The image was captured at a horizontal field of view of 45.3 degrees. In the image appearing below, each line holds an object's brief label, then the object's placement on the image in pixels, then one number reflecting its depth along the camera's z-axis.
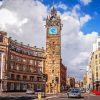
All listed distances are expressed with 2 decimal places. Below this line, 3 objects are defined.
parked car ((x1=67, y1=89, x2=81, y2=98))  23.47
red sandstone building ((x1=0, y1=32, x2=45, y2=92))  44.47
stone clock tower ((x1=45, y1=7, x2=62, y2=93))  49.01
